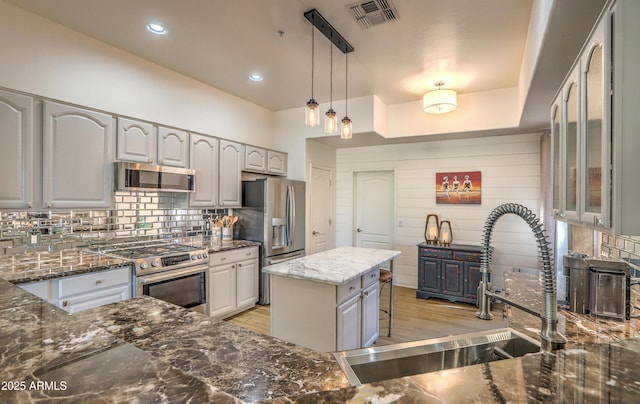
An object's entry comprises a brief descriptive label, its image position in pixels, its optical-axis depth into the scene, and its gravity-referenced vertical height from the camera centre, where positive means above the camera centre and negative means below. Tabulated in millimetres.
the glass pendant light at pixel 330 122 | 2727 +719
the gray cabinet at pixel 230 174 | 3910 +372
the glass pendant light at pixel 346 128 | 2887 +715
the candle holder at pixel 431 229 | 4634 -410
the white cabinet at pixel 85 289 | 2135 -664
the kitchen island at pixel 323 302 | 2211 -774
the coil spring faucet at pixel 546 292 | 970 -293
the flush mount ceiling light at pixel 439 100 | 3711 +1259
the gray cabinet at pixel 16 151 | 2229 +375
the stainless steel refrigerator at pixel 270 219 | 4027 -231
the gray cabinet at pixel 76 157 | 2445 +375
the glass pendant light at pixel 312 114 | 2531 +739
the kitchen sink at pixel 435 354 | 1084 -578
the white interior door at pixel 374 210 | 5293 -127
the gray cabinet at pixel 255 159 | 4264 +619
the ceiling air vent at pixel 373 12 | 2287 +1490
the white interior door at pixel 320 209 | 5031 -116
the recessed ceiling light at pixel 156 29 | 2593 +1497
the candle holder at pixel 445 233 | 4547 -460
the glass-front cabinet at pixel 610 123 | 918 +272
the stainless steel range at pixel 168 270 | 2695 -646
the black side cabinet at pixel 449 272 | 4094 -958
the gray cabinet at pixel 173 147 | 3225 +598
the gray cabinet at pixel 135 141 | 2889 +593
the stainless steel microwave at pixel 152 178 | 2844 +242
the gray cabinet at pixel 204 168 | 3564 +407
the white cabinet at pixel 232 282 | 3381 -946
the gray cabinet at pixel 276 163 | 4602 +609
